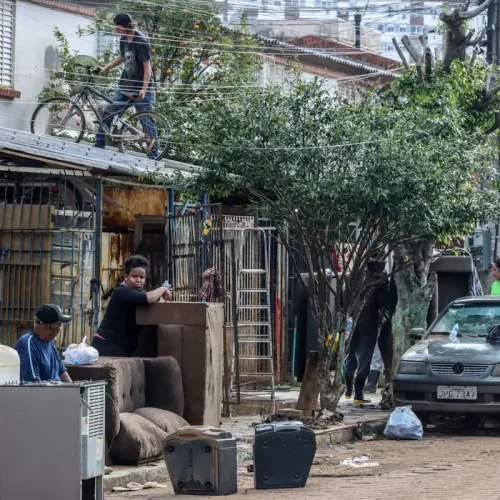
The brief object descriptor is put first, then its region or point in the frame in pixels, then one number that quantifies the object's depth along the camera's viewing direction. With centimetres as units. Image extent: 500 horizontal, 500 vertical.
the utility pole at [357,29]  4616
